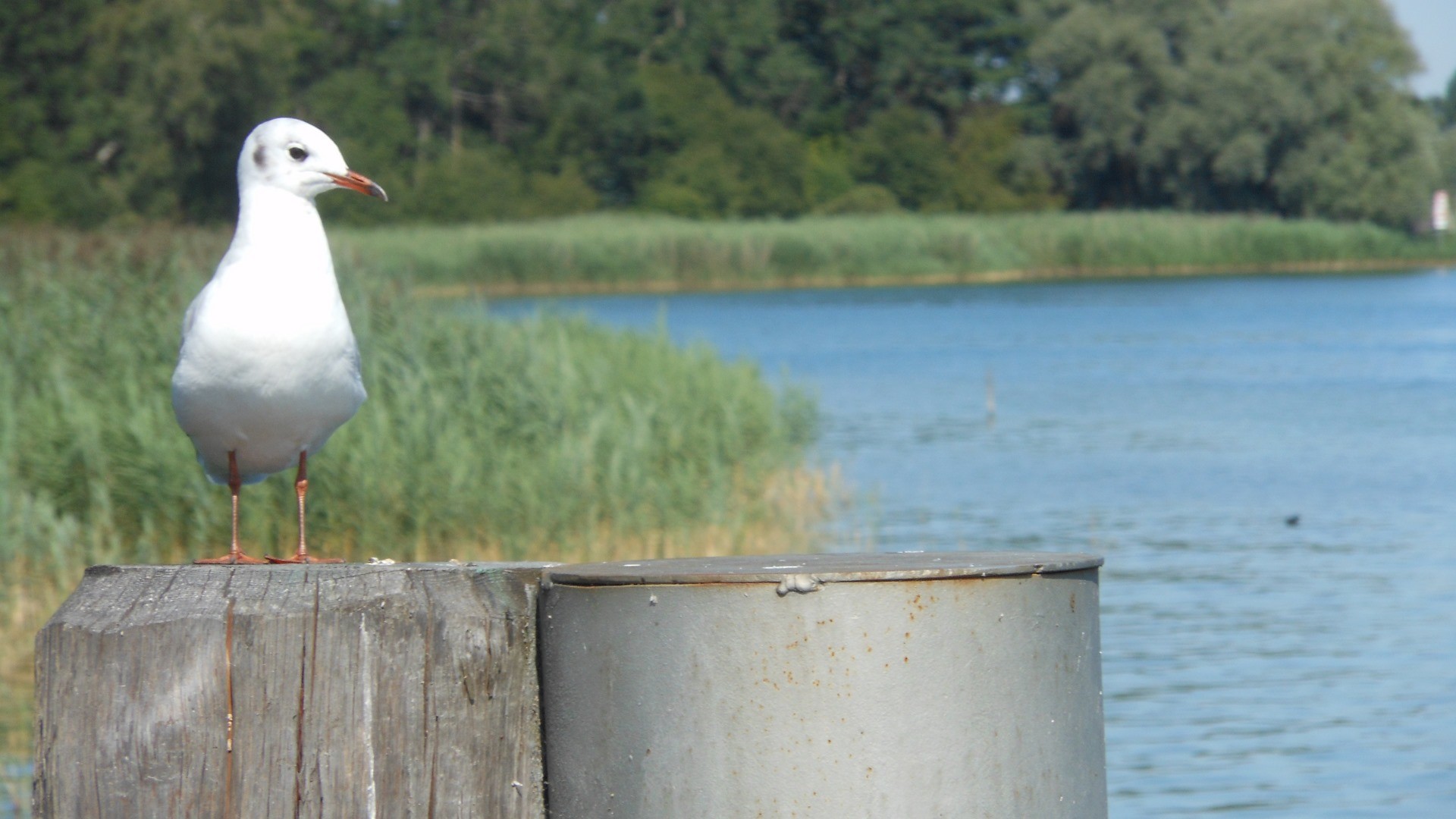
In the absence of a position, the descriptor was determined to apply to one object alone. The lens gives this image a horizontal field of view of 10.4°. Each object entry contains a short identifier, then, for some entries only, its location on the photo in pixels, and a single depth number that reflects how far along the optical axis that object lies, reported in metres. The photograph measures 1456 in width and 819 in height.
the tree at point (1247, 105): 76.30
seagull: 5.17
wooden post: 4.54
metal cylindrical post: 4.47
